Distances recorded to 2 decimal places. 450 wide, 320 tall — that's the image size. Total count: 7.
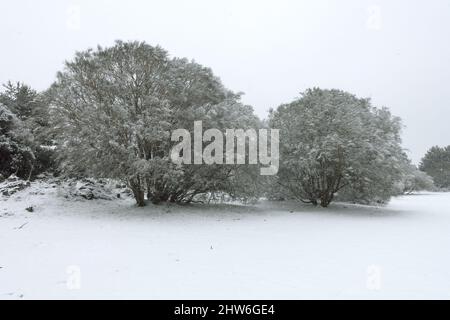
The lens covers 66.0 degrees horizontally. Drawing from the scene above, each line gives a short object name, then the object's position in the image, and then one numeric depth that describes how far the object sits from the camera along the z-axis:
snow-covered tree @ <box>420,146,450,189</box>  55.23
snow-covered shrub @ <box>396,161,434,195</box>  16.47
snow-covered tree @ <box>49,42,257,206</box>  12.73
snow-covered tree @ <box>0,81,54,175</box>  14.49
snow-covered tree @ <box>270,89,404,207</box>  15.55
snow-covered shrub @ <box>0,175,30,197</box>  13.97
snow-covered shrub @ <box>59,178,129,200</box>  15.54
